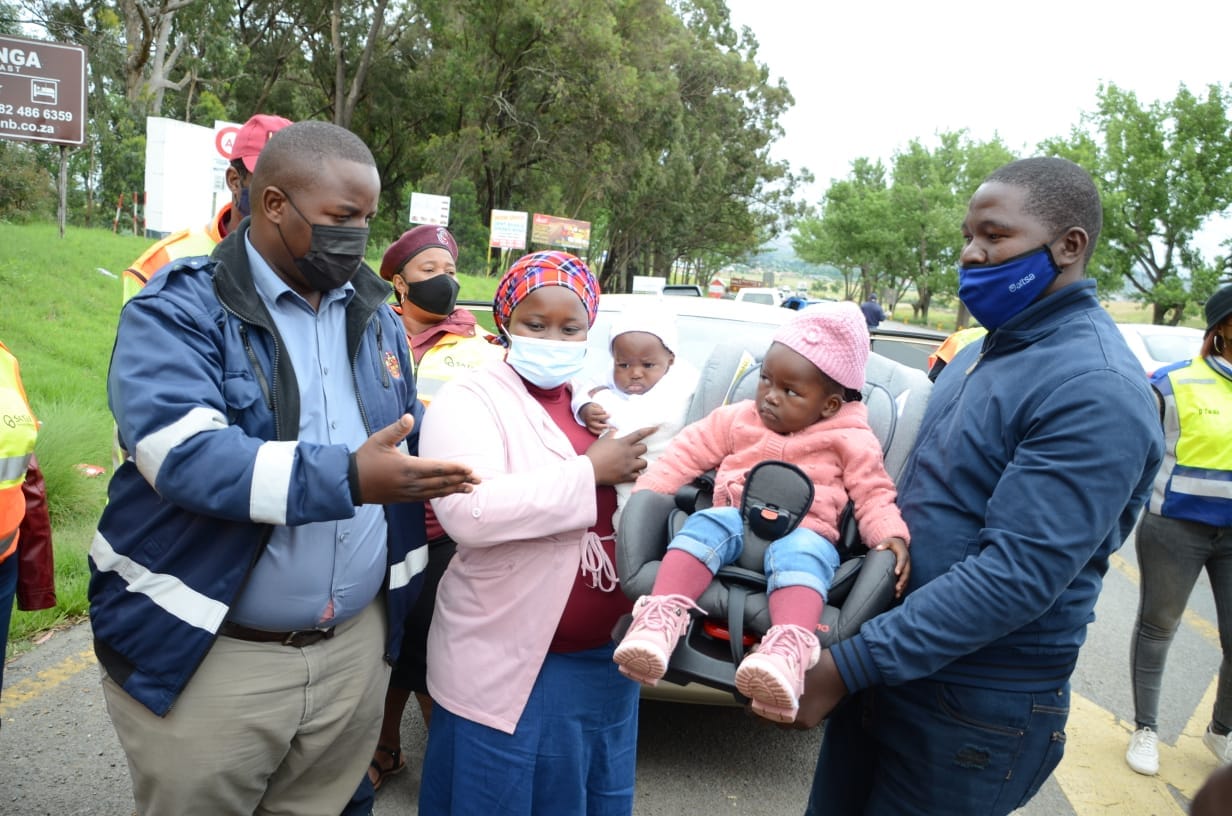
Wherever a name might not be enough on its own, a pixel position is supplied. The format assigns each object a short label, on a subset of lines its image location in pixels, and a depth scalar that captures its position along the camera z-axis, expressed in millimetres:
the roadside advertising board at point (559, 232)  33625
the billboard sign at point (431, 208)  17719
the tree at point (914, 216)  54844
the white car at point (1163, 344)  9453
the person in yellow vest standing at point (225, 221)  3400
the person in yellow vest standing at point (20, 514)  2641
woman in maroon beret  4234
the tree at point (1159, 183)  31109
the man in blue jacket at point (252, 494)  1862
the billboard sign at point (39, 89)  9969
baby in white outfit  2537
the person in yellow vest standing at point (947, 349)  5598
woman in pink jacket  2258
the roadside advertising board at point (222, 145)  8344
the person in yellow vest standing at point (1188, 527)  4012
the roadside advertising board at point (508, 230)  26109
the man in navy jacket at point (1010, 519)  1867
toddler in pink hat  1995
